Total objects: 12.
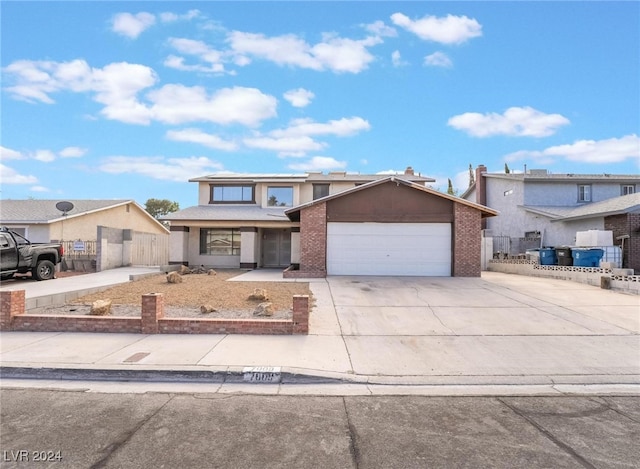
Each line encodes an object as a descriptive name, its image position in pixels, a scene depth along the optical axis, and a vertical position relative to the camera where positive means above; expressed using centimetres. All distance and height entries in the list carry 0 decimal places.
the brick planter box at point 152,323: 748 -167
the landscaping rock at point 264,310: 868 -160
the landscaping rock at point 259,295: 1043 -151
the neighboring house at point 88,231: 1983 +59
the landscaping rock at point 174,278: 1389 -137
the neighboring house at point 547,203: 2069 +275
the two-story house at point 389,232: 1630 +49
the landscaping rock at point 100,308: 854 -156
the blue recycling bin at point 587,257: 1541 -50
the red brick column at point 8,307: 771 -140
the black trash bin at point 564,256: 1667 -50
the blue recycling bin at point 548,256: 1750 -54
